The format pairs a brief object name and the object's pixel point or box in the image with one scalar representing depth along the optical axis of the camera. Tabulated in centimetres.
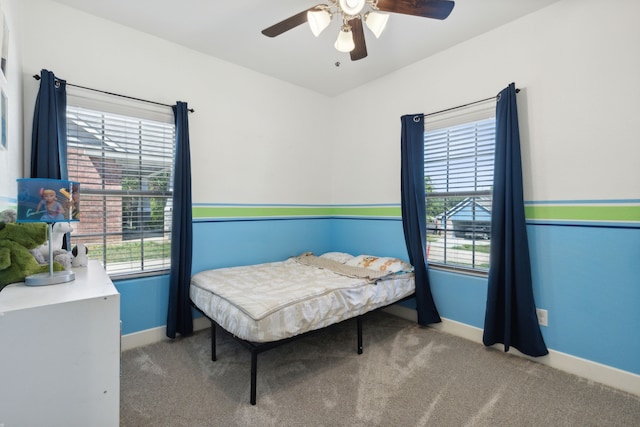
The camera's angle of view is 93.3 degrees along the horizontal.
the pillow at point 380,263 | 283
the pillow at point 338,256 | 329
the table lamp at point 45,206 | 131
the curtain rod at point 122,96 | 206
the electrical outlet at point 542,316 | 222
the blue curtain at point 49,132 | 200
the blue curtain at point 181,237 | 253
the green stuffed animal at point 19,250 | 126
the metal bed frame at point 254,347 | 175
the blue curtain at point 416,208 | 282
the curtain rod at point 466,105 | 247
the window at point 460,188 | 258
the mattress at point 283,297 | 182
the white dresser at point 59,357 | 97
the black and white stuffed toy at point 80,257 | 176
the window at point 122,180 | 230
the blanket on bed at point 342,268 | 260
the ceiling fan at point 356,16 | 163
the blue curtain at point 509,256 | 222
